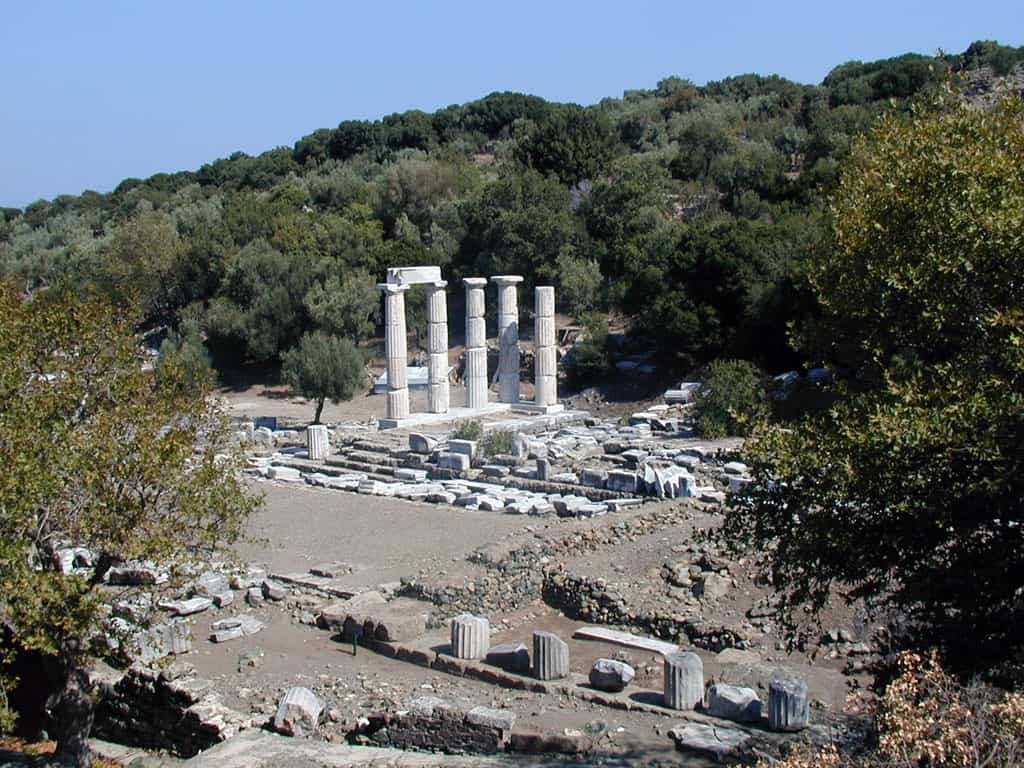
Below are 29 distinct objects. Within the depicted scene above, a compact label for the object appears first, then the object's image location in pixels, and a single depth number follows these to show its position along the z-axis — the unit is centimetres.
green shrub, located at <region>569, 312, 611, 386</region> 3969
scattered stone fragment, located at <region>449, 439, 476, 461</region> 2883
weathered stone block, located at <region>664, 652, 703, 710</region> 1335
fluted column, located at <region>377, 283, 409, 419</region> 3384
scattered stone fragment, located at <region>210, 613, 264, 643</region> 1731
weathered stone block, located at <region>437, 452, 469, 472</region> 2845
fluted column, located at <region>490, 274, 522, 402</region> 3612
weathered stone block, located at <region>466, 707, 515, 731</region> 1250
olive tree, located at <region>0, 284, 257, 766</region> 1134
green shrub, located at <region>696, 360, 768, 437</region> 2938
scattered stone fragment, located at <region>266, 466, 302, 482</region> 2916
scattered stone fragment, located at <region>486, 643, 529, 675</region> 1508
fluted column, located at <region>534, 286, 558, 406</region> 3544
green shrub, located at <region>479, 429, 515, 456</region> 2925
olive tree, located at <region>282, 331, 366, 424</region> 3519
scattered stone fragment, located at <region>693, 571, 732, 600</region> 1734
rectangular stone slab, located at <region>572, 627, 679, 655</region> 1603
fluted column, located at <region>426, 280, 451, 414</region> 3547
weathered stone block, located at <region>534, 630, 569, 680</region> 1458
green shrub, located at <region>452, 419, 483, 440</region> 3017
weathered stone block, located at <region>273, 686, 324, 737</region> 1319
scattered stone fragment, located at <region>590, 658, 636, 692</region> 1411
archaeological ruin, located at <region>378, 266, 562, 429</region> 3441
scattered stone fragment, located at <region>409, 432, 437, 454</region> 2978
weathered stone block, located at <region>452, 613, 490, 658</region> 1564
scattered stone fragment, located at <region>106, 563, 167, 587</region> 1875
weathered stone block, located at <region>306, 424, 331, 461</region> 3100
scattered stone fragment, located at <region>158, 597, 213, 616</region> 1836
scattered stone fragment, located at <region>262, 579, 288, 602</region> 1919
